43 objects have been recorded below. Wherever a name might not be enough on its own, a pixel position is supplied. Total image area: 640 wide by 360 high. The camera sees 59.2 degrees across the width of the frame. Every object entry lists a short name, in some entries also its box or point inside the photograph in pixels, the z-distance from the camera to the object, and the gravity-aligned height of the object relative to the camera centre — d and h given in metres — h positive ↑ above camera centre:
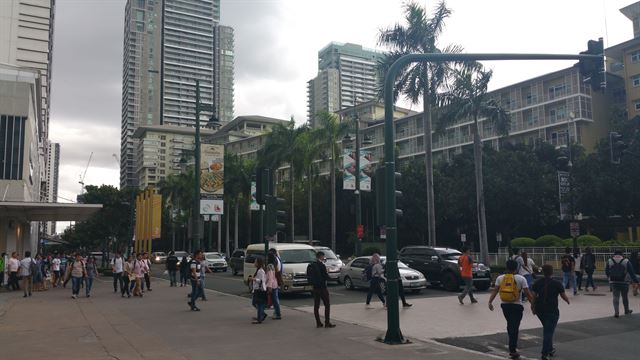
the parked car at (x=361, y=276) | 20.50 -1.33
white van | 19.67 -0.72
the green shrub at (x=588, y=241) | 35.84 -0.14
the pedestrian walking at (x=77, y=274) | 21.22 -1.07
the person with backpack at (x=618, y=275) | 13.98 -0.93
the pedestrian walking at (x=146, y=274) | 23.48 -1.24
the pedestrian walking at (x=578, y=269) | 21.03 -1.17
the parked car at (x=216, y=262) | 40.06 -1.32
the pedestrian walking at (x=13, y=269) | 24.34 -0.98
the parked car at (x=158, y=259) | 62.66 -1.60
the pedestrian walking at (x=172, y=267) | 26.98 -1.09
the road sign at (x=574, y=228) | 27.17 +0.52
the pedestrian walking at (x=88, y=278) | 21.59 -1.24
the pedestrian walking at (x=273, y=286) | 14.24 -1.11
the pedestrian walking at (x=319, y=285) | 12.80 -0.98
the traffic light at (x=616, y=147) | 19.67 +3.18
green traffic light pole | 10.63 +1.44
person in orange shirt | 17.33 -0.98
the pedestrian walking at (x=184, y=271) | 25.68 -1.27
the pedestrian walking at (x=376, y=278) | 16.81 -1.09
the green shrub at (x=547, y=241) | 38.25 -0.11
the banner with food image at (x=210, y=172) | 21.84 +2.78
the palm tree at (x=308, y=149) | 49.41 +8.26
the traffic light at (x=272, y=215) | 15.02 +0.74
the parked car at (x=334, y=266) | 24.55 -1.05
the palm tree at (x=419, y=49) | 33.34 +11.39
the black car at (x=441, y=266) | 22.17 -1.05
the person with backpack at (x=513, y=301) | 9.24 -1.00
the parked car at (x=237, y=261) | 35.00 -1.10
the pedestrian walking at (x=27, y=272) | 22.33 -1.04
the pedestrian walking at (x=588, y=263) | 20.44 -0.88
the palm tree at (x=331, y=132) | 48.28 +9.40
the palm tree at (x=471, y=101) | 33.66 +8.41
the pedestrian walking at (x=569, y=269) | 19.50 -1.04
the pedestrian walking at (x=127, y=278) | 21.52 -1.27
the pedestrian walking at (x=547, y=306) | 9.04 -1.07
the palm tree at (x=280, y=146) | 54.97 +9.54
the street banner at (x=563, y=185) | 27.72 +2.66
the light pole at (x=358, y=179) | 31.93 +3.56
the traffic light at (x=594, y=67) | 11.52 +3.51
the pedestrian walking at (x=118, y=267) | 22.83 -0.89
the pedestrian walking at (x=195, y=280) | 16.53 -1.06
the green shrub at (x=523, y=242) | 39.08 -0.20
